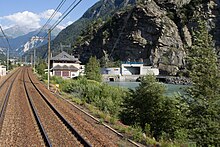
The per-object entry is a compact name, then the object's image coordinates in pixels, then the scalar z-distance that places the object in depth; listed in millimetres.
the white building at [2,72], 65512
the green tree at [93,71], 58641
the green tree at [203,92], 14062
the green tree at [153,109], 17653
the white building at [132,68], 123850
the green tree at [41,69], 70875
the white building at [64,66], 79188
